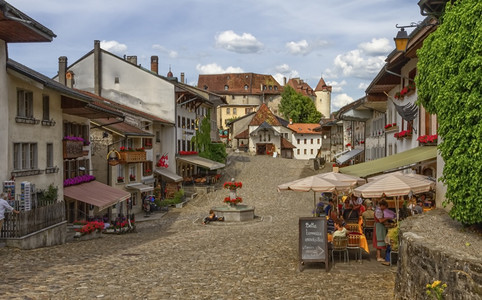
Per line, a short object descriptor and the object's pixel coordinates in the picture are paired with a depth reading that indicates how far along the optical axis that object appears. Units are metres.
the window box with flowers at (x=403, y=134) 24.65
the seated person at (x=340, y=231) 14.82
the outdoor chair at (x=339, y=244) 14.74
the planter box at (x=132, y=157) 36.34
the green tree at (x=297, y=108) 112.50
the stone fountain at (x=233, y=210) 31.89
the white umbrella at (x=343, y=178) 20.36
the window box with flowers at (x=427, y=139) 20.08
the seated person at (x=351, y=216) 18.88
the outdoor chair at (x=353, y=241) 14.94
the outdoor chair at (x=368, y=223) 18.00
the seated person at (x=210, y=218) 31.14
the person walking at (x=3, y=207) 16.97
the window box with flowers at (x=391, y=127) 28.86
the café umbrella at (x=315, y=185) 19.05
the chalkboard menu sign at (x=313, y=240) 14.26
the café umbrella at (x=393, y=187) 16.03
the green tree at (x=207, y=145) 57.84
